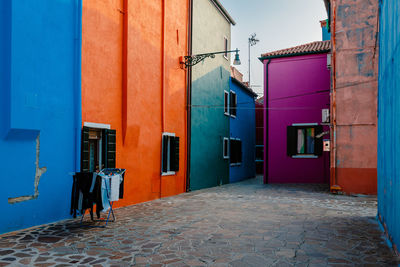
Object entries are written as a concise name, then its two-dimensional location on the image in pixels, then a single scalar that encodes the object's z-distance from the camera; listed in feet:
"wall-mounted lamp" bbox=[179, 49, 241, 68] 45.52
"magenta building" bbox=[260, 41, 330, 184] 57.67
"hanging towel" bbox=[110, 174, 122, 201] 23.76
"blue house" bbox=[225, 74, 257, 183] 65.98
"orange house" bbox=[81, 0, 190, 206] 28.76
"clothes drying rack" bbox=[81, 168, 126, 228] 23.43
